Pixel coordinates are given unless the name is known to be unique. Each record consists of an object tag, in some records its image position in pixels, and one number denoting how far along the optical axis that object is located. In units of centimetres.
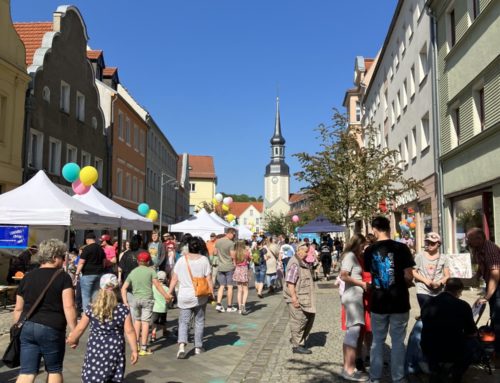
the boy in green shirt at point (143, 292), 785
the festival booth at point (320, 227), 2453
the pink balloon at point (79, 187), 1400
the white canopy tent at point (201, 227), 2131
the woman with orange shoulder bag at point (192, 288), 780
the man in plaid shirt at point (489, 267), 664
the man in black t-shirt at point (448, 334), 546
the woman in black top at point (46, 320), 475
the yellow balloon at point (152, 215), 2136
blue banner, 1241
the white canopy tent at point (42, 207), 1122
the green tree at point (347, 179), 1855
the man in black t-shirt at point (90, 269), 1034
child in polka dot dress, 482
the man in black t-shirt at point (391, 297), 569
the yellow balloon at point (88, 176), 1329
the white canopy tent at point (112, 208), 1513
